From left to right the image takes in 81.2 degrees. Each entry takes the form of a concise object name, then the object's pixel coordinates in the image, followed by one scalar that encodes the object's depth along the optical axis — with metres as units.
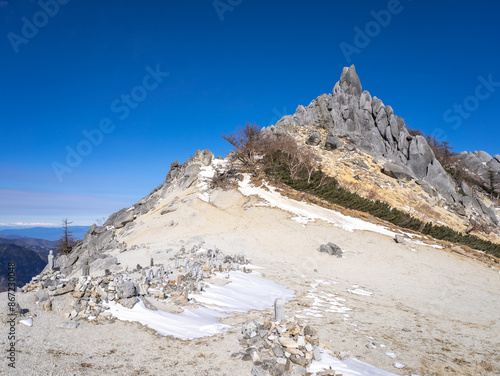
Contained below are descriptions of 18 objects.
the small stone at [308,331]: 6.29
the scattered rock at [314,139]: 46.94
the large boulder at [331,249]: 18.11
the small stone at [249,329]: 6.26
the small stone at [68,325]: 6.24
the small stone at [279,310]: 6.75
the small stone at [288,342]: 5.57
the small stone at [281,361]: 5.17
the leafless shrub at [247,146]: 32.32
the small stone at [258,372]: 4.85
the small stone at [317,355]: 5.49
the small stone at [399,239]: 19.89
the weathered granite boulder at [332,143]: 45.53
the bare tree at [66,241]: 33.12
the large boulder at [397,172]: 40.78
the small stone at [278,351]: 5.38
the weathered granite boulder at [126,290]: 7.63
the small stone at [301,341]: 5.66
